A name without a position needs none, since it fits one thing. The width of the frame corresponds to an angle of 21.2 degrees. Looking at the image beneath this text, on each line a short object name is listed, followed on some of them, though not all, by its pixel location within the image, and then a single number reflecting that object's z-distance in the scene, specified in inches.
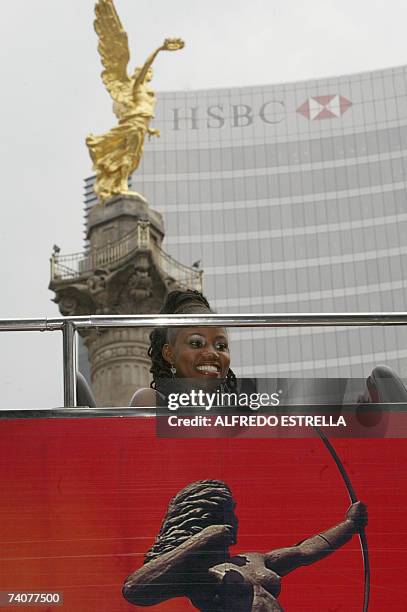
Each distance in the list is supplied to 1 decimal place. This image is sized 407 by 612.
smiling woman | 185.9
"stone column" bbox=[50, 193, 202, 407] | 1077.1
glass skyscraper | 2487.7
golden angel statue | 1239.5
